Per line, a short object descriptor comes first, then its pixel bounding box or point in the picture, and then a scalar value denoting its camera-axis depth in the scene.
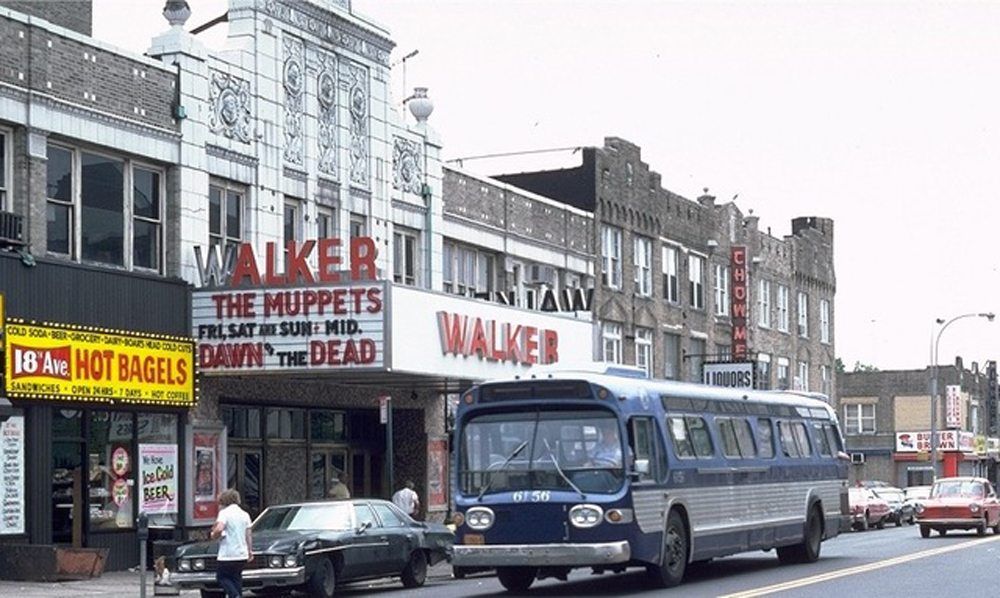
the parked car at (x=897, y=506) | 57.69
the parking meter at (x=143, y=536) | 23.59
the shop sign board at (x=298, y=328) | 31.48
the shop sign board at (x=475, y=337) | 32.38
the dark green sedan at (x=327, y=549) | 23.70
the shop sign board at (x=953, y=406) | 93.44
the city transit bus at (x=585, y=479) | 22.81
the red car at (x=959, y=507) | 42.75
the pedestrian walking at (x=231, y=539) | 21.28
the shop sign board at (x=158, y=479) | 31.34
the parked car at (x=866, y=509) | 52.94
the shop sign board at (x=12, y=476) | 28.03
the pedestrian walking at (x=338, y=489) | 32.22
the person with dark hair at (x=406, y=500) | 34.56
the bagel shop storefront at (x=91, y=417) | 28.20
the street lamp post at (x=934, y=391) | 72.94
